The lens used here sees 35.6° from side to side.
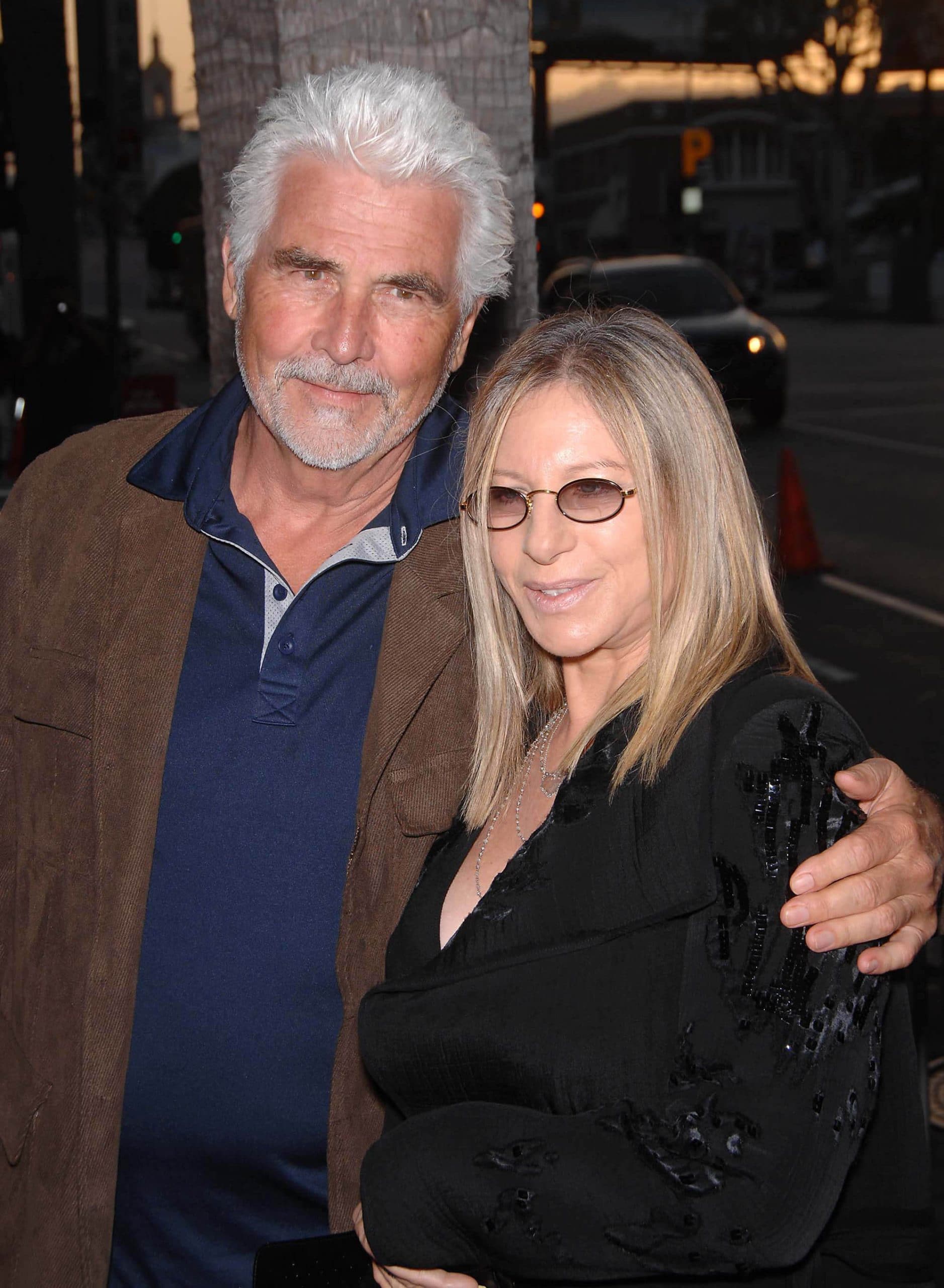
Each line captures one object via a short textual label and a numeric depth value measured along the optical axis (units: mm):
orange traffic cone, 10484
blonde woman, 1625
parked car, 16688
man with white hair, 2266
